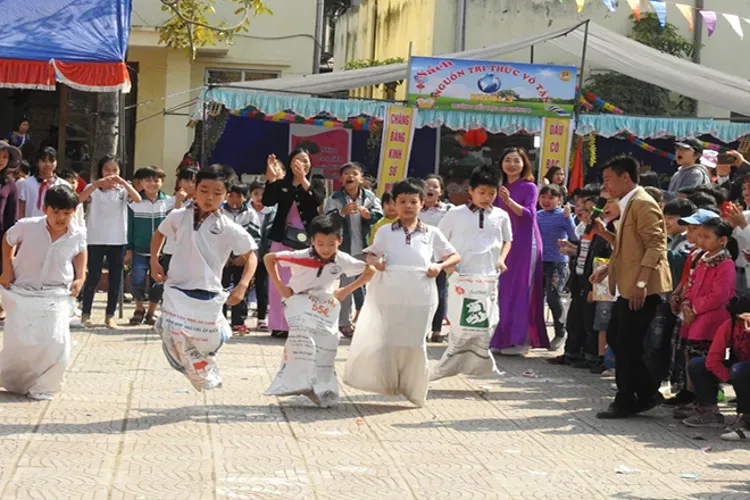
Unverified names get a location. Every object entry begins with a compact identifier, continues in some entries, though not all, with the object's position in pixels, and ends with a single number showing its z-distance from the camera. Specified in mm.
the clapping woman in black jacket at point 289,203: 12719
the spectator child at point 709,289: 8961
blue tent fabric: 13523
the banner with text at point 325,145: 20766
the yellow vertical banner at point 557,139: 17562
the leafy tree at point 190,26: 18078
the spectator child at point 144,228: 13656
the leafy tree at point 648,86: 24828
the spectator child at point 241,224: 13289
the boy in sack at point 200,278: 8430
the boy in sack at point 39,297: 8773
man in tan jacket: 8867
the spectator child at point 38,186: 13680
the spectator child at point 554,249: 12852
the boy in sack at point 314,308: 8789
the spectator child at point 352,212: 12781
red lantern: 20672
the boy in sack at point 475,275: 10023
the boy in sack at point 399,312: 9102
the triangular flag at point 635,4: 18281
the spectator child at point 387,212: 12898
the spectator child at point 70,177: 14766
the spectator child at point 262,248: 13547
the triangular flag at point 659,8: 18016
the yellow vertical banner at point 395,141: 17609
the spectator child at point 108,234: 13273
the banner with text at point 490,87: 17453
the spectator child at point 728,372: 8312
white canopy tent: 18594
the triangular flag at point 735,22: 18245
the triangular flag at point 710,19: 18431
